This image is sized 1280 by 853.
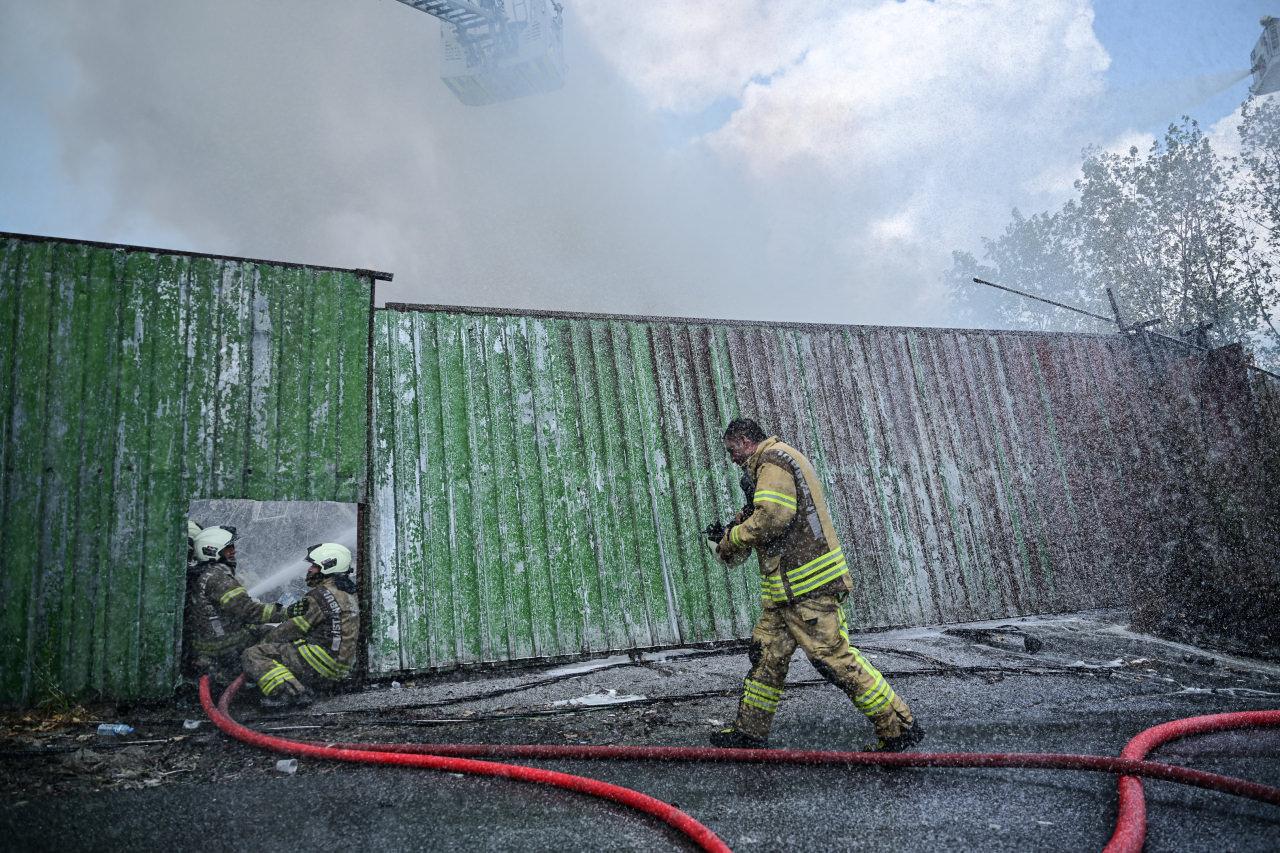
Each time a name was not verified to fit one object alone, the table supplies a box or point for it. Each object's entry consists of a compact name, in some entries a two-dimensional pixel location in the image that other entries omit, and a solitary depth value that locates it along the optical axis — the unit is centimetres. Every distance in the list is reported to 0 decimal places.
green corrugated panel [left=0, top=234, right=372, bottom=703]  500
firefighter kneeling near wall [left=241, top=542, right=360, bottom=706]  495
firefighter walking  331
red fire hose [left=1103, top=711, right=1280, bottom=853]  219
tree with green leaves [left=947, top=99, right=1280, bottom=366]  2152
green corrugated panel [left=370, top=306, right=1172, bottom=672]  616
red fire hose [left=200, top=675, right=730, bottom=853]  236
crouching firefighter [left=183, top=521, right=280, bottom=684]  521
